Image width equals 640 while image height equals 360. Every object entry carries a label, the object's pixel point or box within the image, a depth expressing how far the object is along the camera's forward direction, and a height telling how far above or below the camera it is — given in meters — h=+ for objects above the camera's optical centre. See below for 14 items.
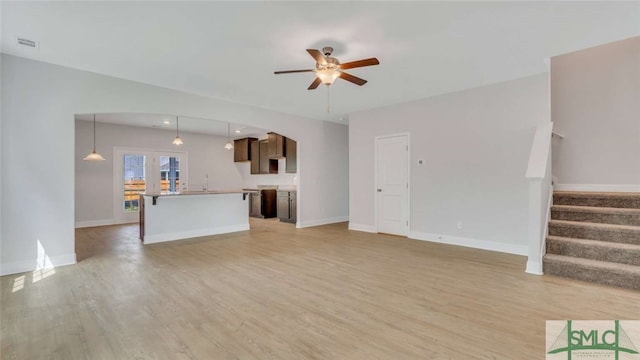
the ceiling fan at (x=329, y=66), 3.00 +1.27
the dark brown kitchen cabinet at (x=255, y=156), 9.21 +0.81
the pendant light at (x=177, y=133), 6.72 +1.44
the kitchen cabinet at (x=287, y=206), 7.82 -0.70
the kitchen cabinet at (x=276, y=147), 8.27 +1.02
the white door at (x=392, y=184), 5.88 -0.07
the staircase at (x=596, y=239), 3.22 -0.75
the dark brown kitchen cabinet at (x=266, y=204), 8.63 -0.70
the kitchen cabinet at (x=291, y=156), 7.87 +0.69
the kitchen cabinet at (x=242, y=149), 9.49 +1.08
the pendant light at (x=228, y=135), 7.66 +1.51
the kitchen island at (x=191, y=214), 5.43 -0.70
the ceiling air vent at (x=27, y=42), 3.23 +1.60
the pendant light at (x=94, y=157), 6.24 +0.54
